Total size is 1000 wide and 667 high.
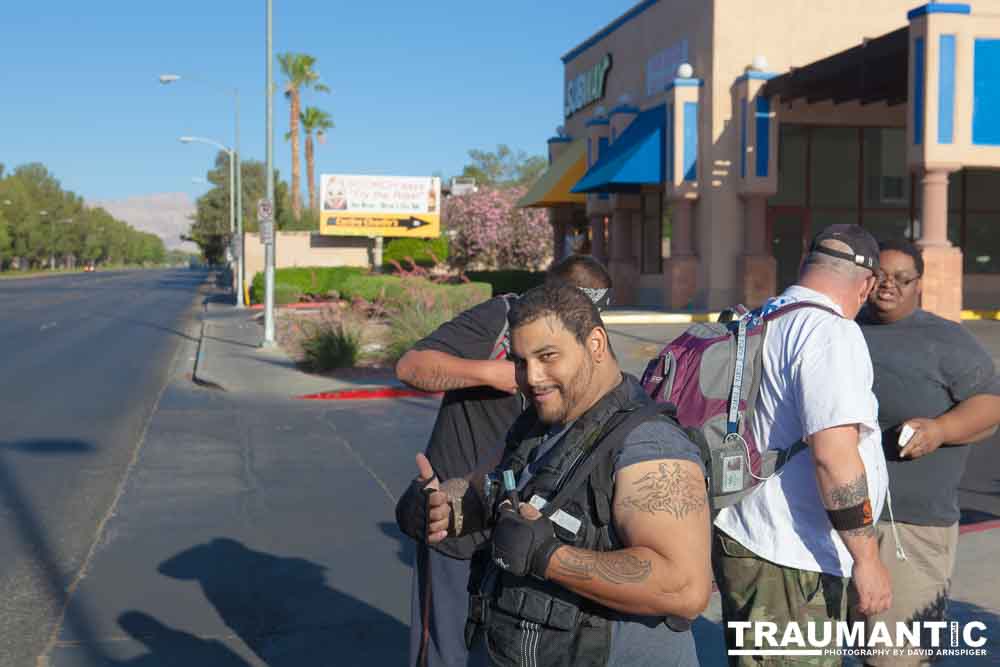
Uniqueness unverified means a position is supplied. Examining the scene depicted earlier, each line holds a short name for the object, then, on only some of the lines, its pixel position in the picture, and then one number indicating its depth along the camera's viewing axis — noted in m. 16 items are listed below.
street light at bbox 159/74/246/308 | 33.47
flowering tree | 47.53
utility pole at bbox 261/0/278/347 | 23.03
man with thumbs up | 3.72
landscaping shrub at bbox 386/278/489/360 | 17.78
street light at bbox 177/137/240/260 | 42.59
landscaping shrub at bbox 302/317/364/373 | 17.95
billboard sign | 55.78
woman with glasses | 3.79
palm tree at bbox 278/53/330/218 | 75.81
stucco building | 25.23
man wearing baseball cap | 3.03
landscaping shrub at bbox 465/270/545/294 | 38.41
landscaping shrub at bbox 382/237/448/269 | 49.81
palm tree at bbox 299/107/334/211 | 79.00
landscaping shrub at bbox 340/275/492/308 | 19.23
